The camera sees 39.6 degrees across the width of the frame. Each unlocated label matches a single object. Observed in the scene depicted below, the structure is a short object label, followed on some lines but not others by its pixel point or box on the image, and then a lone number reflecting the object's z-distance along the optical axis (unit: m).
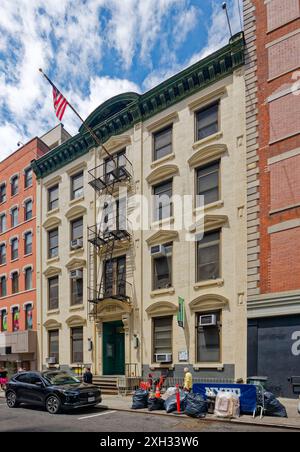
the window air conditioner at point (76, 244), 25.25
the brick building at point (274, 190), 15.70
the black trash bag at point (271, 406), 12.83
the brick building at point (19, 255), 28.44
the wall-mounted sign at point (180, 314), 18.81
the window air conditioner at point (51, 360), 25.72
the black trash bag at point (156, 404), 14.64
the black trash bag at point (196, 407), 13.16
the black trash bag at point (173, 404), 13.96
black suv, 14.70
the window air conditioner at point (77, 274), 24.94
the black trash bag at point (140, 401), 15.20
